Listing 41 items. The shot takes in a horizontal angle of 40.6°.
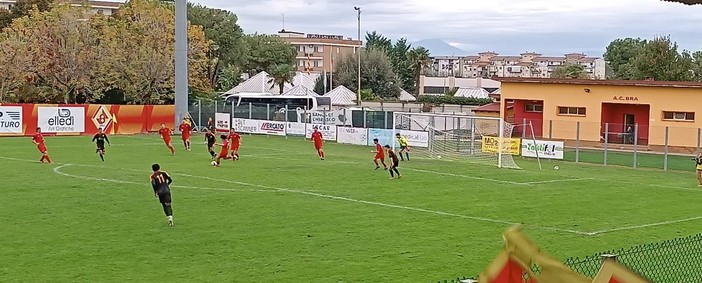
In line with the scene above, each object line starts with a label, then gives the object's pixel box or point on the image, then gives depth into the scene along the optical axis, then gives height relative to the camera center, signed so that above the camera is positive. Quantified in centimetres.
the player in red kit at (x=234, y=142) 3991 -190
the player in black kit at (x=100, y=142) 3912 -194
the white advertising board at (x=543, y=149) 4572 -234
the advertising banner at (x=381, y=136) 5194 -206
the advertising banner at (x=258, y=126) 6102 -193
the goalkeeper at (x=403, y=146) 4127 -206
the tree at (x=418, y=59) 11531 +504
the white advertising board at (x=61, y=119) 5644 -149
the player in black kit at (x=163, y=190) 2127 -211
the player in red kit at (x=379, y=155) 3572 -212
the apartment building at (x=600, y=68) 14544 +542
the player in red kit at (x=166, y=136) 4472 -191
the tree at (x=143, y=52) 7206 +331
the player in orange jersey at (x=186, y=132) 4547 -173
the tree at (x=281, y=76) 10181 +231
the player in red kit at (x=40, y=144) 3747 -196
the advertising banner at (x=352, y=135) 5488 -217
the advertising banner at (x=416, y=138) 4969 -203
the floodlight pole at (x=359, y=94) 8850 +42
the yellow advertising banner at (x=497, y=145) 4438 -212
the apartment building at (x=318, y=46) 17288 +957
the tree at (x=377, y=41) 14204 +885
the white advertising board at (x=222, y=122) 6369 -171
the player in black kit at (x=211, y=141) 3941 -189
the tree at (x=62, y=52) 7006 +314
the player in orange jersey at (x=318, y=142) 4219 -196
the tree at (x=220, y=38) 10812 +680
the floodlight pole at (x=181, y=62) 6050 +220
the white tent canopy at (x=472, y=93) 10799 +81
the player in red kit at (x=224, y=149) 3806 -214
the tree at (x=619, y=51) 13938 +781
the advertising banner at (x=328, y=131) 5722 -201
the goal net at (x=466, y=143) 4303 -210
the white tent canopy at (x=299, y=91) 8529 +63
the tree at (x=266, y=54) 11881 +545
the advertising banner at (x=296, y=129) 5944 -199
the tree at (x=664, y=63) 7700 +324
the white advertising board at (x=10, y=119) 5509 -150
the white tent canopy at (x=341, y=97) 8612 +12
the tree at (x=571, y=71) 10664 +355
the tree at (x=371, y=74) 11094 +292
